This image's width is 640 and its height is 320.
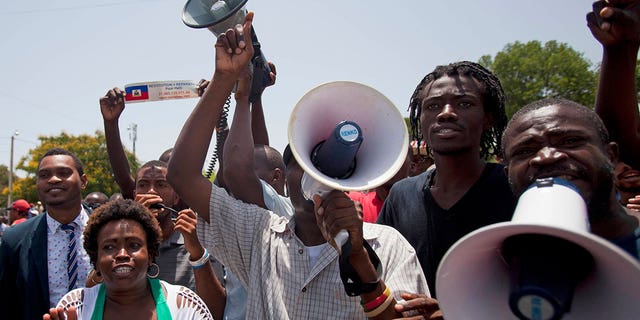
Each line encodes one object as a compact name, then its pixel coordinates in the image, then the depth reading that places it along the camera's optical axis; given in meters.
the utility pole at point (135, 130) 50.72
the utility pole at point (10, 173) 41.69
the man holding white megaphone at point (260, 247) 2.14
